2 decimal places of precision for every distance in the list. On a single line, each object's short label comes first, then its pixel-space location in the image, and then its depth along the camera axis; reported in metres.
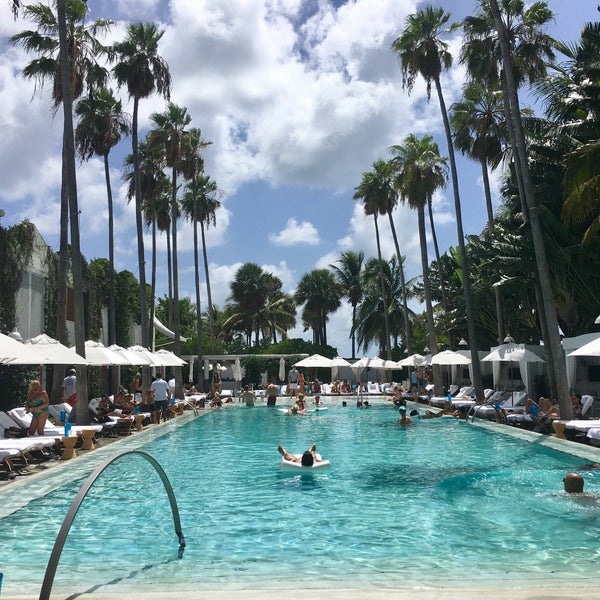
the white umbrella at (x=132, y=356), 21.58
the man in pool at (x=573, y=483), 10.36
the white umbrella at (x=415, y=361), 36.28
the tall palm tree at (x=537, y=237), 18.33
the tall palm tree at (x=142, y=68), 28.72
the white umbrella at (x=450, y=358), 29.25
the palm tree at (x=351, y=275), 64.25
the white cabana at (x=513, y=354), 22.41
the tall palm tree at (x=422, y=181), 36.72
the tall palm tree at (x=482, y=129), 31.97
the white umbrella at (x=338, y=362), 38.72
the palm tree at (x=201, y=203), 46.60
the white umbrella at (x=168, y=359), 27.02
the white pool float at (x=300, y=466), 13.17
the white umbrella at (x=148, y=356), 24.00
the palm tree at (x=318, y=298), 66.25
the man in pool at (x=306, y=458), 13.15
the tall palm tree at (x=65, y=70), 18.64
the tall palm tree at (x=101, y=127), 29.17
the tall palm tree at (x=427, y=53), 30.84
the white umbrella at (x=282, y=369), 47.66
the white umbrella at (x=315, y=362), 38.34
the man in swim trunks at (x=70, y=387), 20.91
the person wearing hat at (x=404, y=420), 23.32
